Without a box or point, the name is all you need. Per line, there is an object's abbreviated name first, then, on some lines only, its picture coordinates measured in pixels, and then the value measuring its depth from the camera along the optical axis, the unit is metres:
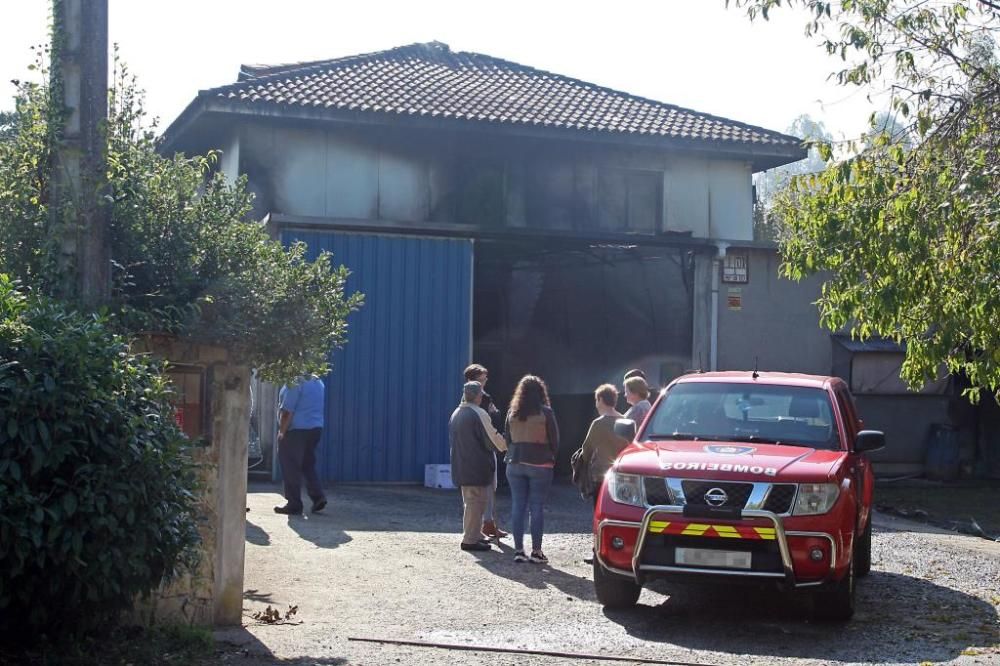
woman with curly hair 11.16
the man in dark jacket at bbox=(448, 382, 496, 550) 11.52
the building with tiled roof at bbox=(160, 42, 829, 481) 18.02
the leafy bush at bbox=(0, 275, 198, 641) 5.72
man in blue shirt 13.51
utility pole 7.39
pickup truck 8.27
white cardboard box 17.69
